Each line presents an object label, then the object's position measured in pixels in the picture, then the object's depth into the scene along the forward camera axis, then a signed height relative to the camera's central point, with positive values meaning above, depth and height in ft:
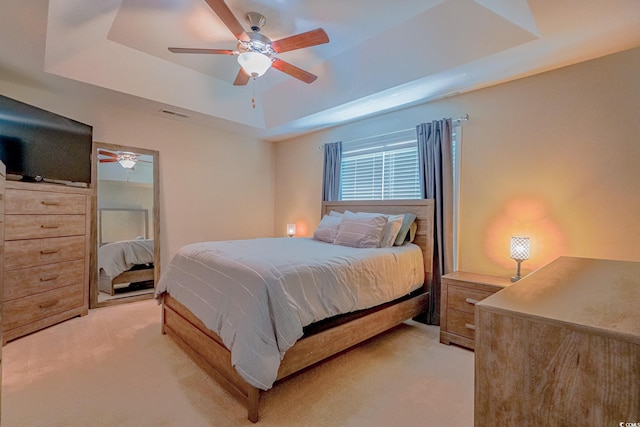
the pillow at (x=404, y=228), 10.39 -0.48
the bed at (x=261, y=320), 5.60 -2.59
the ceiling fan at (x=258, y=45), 7.14 +4.24
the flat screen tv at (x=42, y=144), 8.70 +2.14
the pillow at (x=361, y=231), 9.77 -0.56
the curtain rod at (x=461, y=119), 10.17 +3.30
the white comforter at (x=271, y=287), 5.61 -1.75
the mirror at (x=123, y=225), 11.62 -0.54
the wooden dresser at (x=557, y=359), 1.99 -1.05
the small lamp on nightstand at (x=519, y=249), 8.39 -0.95
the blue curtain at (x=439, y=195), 10.27 +0.68
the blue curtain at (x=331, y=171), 14.07 +2.02
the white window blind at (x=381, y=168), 11.88 +2.01
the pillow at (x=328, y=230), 11.17 -0.62
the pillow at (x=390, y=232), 10.01 -0.60
